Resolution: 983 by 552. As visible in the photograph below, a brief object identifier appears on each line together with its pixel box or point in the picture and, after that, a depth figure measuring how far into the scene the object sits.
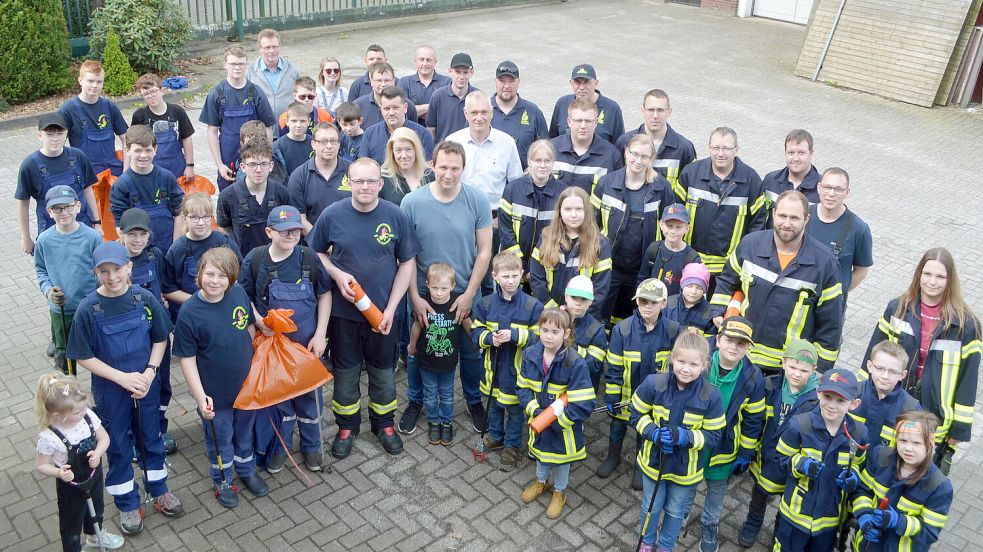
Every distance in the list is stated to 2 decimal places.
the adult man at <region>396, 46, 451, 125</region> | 9.22
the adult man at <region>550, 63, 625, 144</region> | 8.27
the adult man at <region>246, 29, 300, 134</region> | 9.30
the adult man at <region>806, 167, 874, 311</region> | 6.22
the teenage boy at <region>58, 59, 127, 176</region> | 7.95
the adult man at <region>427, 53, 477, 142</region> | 8.39
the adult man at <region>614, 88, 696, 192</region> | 7.39
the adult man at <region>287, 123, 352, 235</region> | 6.67
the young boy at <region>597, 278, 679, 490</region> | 5.79
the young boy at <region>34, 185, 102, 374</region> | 5.93
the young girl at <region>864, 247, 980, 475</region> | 5.50
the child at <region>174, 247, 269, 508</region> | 5.32
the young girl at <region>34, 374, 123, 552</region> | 4.67
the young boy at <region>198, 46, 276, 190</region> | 8.44
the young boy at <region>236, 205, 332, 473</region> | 5.67
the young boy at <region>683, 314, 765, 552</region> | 5.33
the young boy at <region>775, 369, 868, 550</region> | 4.97
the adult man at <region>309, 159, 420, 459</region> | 5.91
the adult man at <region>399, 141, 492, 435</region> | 6.25
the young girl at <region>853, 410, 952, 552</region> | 4.69
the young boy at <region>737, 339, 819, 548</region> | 5.32
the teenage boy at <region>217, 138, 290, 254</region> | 6.50
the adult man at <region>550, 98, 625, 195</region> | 7.27
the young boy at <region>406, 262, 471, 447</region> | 6.20
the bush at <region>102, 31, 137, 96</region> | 13.33
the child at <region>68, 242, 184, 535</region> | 5.07
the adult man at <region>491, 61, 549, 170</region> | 8.05
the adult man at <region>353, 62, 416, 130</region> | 8.38
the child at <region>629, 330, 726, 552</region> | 5.11
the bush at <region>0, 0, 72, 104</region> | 12.19
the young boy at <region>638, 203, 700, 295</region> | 6.37
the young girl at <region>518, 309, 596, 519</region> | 5.60
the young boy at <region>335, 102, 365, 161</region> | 7.68
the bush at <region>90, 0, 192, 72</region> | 13.80
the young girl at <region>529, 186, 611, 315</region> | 6.23
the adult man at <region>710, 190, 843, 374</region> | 5.78
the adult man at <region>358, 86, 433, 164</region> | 7.39
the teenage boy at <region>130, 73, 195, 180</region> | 8.02
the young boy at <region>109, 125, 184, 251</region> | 6.68
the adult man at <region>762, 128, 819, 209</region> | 6.81
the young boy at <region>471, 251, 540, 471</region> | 6.00
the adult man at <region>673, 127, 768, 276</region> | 6.81
